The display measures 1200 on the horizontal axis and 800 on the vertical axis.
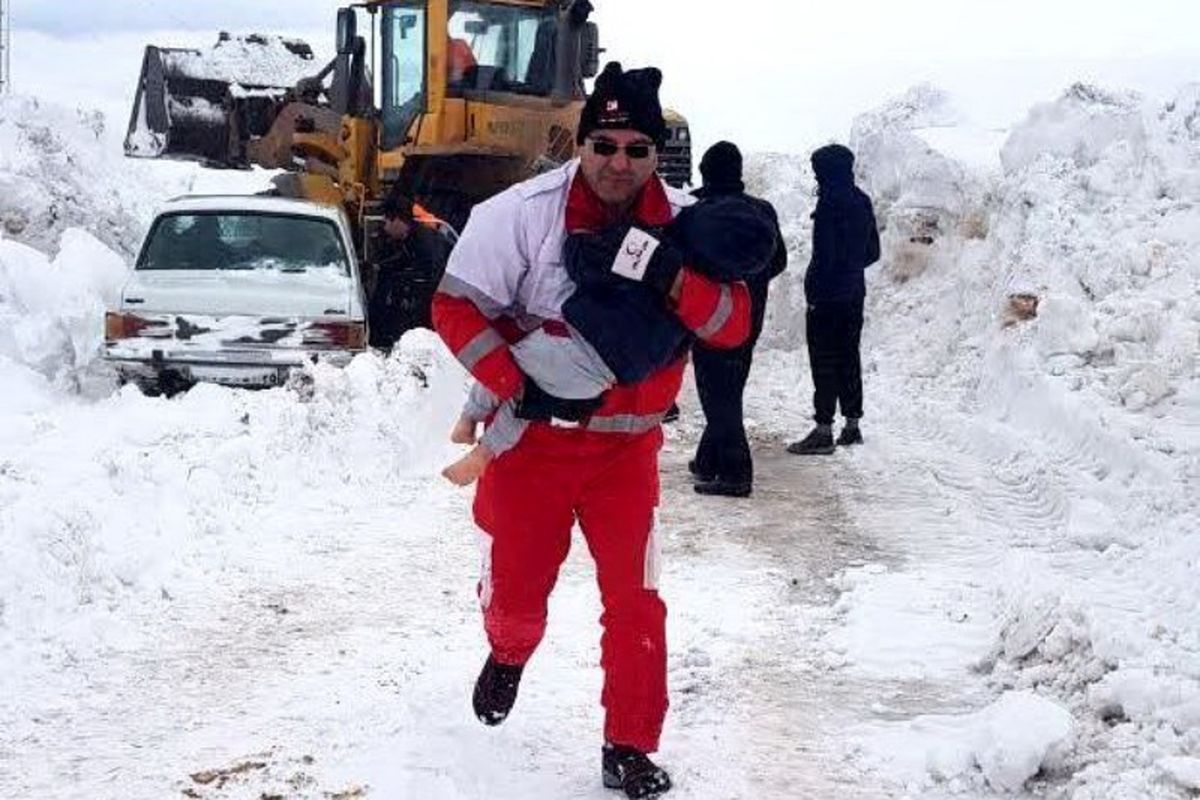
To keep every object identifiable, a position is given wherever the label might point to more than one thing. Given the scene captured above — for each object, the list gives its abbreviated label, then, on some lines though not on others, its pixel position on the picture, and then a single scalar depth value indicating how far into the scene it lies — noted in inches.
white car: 367.2
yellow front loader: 531.5
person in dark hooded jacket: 342.0
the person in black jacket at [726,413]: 302.0
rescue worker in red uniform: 145.5
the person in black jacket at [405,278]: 446.3
